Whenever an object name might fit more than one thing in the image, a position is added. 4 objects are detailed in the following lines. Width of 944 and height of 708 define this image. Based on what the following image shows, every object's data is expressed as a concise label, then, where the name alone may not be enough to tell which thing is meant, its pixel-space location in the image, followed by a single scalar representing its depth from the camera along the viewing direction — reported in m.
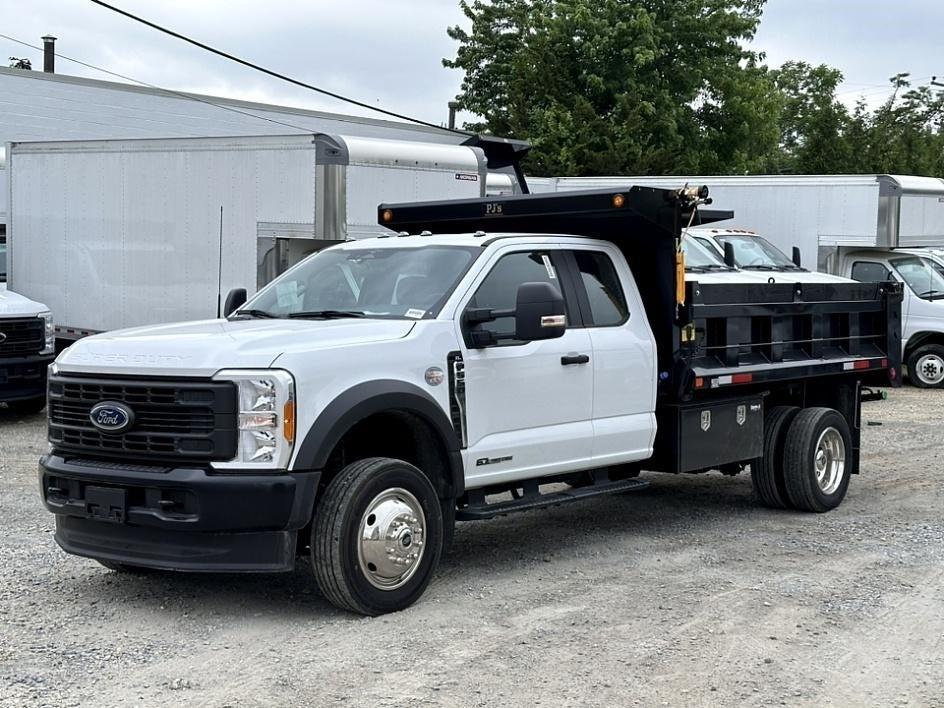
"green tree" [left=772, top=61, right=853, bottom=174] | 42.00
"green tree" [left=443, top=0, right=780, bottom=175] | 35.66
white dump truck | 6.25
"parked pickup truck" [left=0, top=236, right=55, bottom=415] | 13.55
